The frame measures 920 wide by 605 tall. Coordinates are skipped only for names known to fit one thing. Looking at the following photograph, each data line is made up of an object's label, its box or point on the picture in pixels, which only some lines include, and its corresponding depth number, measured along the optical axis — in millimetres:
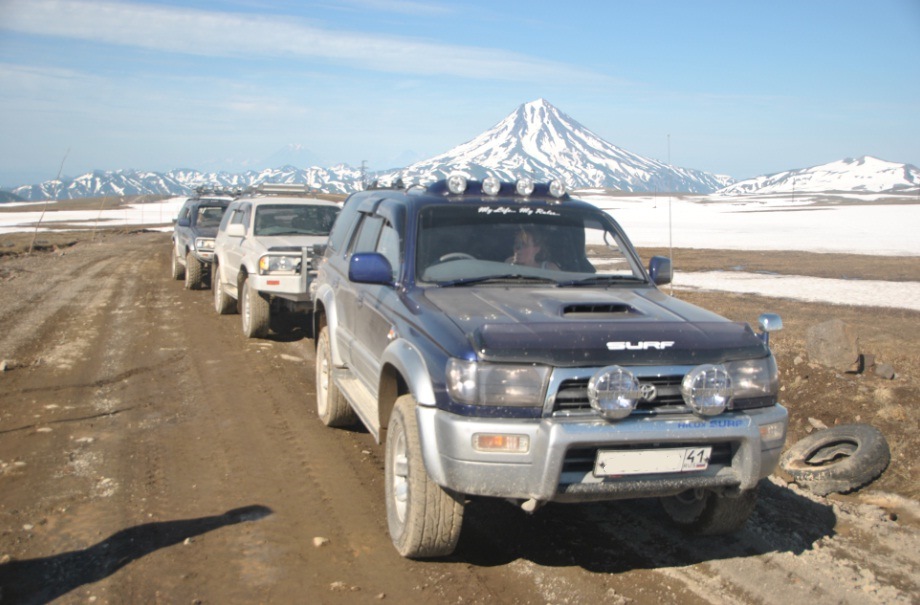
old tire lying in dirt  5617
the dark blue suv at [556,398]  3609
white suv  9953
